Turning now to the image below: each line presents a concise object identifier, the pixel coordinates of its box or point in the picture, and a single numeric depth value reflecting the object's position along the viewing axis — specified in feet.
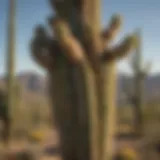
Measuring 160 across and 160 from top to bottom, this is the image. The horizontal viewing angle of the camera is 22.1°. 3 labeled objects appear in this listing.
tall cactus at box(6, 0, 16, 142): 32.07
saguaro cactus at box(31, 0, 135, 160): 19.40
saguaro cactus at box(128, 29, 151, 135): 44.04
